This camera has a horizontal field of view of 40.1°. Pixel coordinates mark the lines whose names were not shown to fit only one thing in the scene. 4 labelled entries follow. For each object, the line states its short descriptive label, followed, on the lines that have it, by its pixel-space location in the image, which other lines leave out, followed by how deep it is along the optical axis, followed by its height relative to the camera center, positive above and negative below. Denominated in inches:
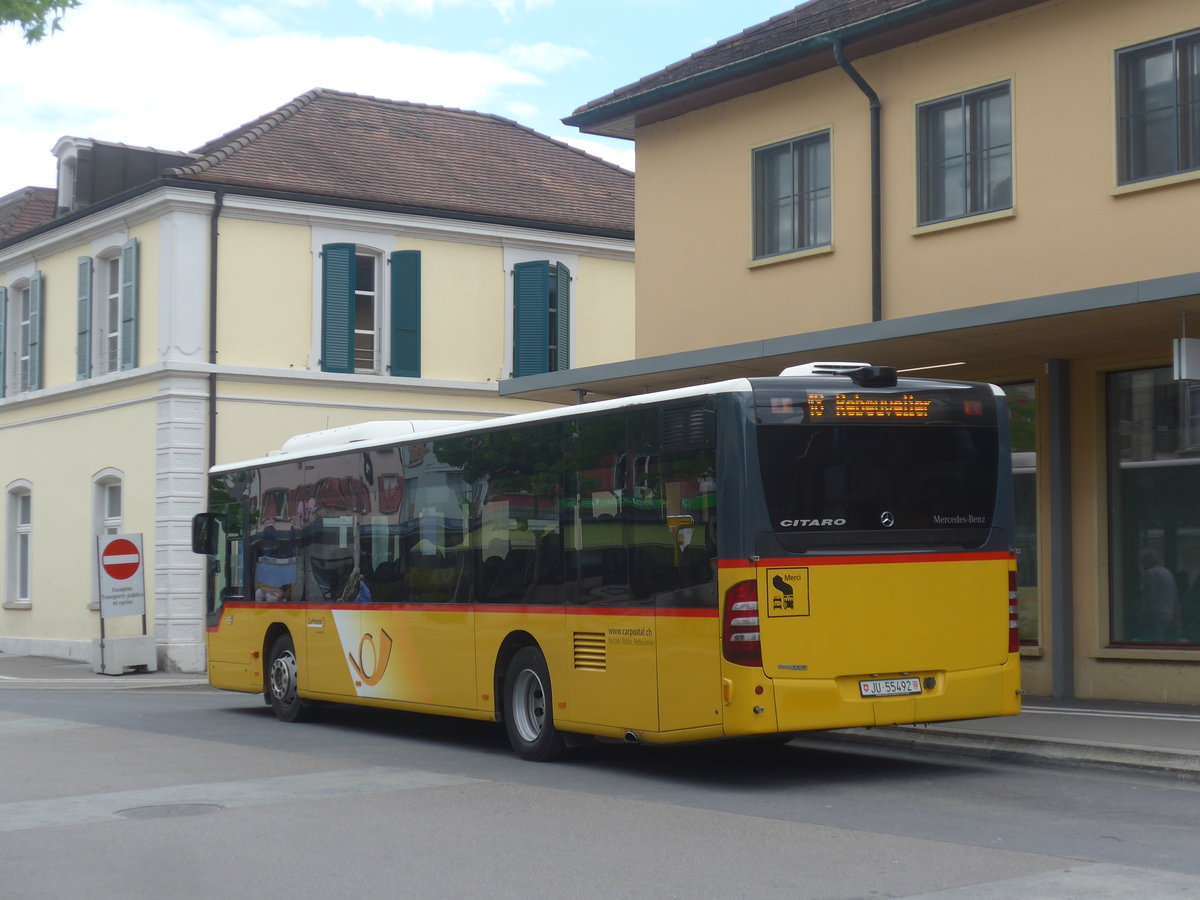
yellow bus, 435.2 -5.6
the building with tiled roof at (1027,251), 580.4 +115.0
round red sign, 1008.2 -9.1
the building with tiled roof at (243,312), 1095.0 +168.1
